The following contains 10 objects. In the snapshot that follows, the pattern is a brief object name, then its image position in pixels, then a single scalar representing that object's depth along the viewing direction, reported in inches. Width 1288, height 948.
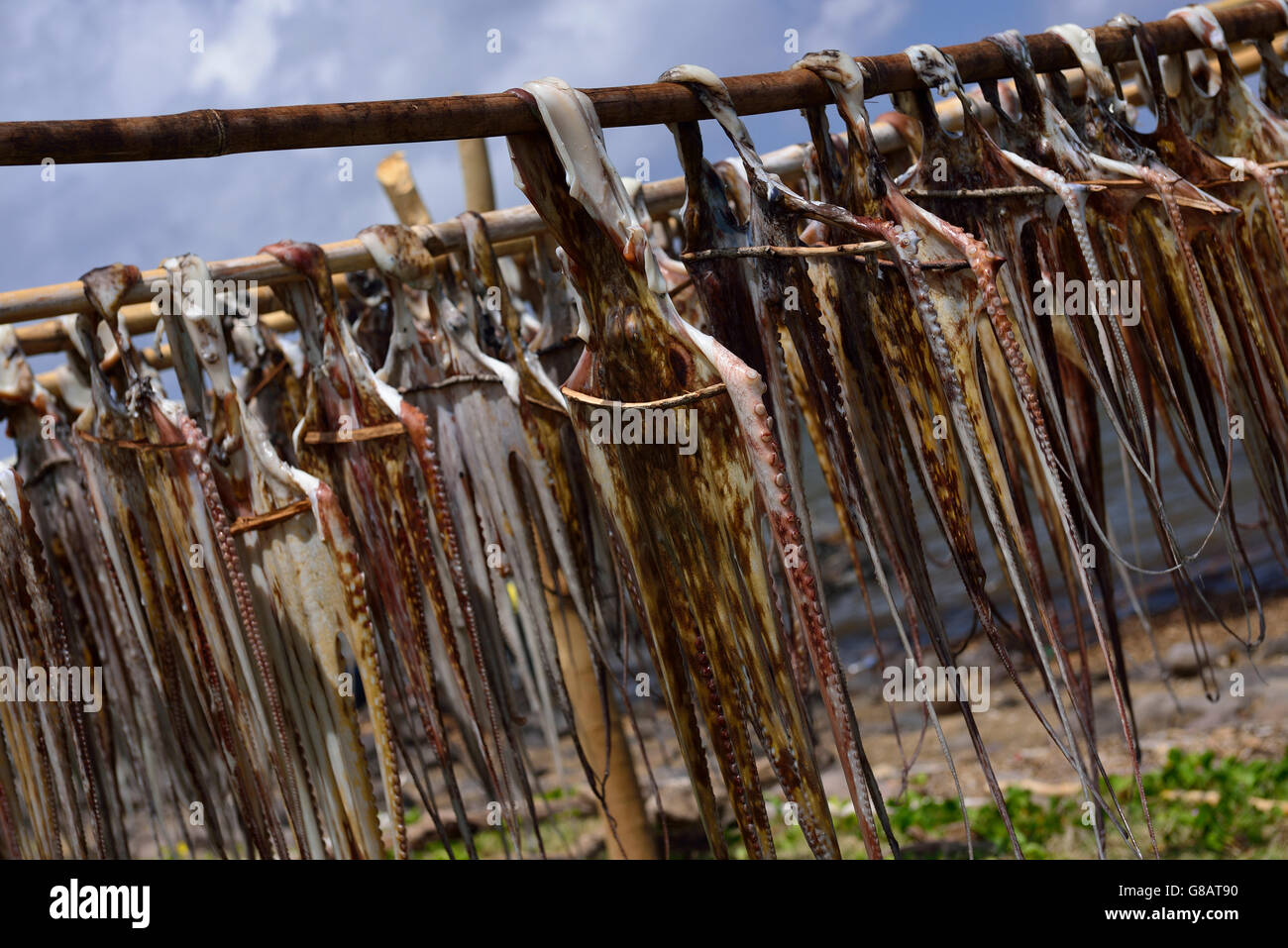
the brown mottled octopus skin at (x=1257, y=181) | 96.1
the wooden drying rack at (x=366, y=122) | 59.4
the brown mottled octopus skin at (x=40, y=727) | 89.6
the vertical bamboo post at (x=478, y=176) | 176.1
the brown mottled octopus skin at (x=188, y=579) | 82.9
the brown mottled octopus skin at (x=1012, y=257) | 71.6
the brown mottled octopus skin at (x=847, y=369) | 72.5
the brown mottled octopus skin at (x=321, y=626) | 81.8
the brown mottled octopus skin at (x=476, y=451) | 109.6
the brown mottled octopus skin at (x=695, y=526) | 61.6
